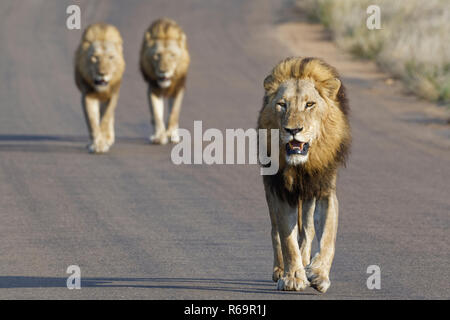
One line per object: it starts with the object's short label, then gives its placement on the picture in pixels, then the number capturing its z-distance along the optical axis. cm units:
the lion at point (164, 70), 1546
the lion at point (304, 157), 726
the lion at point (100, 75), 1478
